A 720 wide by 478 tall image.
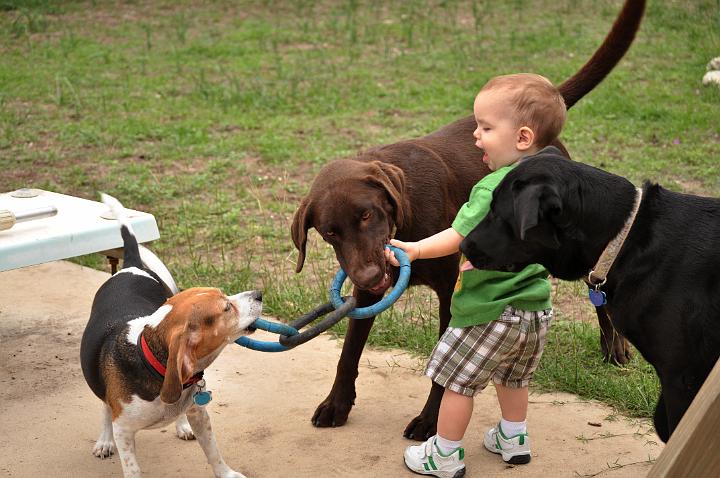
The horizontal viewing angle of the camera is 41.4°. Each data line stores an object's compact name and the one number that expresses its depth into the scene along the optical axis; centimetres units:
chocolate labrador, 389
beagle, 353
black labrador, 324
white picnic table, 450
